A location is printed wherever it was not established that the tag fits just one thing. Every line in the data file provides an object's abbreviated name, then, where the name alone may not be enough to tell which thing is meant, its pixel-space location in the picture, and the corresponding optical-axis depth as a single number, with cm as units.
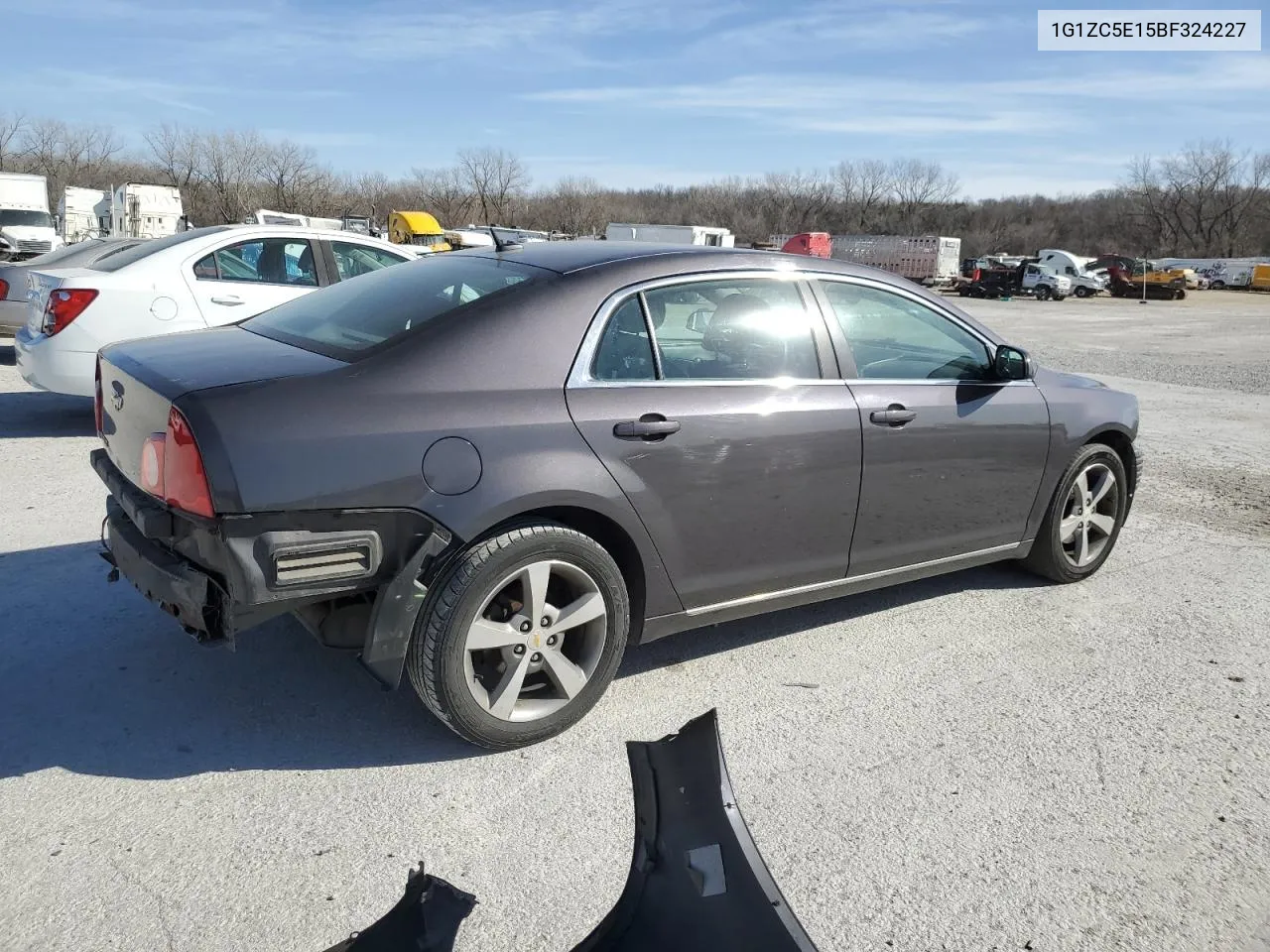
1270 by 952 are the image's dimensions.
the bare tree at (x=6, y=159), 6650
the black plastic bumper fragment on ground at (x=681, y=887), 173
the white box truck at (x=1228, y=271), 6100
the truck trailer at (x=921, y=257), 4997
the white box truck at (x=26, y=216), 3003
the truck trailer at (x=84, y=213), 4116
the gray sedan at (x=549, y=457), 284
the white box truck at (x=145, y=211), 3528
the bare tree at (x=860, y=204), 10212
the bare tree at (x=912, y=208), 10294
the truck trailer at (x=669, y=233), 3469
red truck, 4041
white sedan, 714
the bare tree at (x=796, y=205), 9900
